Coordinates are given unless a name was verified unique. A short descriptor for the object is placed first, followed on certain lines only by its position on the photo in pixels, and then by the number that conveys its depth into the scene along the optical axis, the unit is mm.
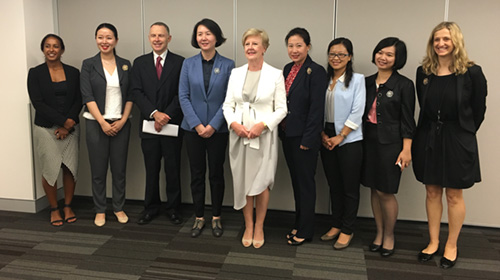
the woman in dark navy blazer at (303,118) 2807
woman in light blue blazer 2799
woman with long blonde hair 2547
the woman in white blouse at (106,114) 3277
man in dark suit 3246
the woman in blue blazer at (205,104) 3041
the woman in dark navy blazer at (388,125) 2713
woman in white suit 2816
